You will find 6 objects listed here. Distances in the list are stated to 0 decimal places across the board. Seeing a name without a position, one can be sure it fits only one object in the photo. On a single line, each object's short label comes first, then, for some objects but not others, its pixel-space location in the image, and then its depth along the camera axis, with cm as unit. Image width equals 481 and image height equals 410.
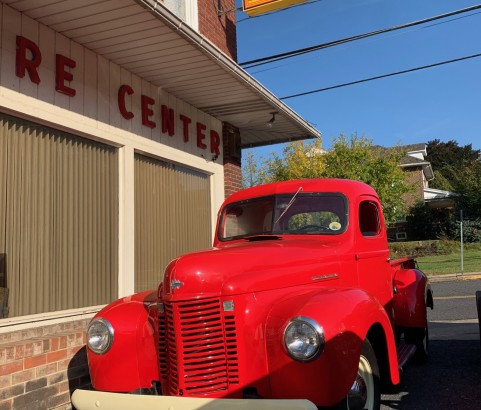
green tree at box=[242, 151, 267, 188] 3128
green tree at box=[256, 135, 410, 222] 2720
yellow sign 699
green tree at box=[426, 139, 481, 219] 2866
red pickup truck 281
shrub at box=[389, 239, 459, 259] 2612
